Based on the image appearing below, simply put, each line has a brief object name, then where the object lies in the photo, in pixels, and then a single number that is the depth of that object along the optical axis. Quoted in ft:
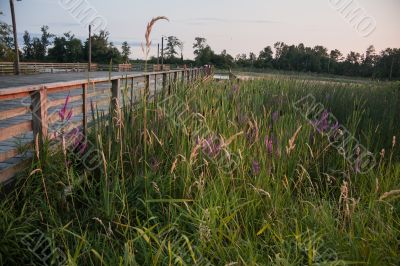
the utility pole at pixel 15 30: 91.04
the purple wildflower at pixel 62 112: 9.72
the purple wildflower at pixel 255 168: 9.06
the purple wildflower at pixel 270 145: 9.84
